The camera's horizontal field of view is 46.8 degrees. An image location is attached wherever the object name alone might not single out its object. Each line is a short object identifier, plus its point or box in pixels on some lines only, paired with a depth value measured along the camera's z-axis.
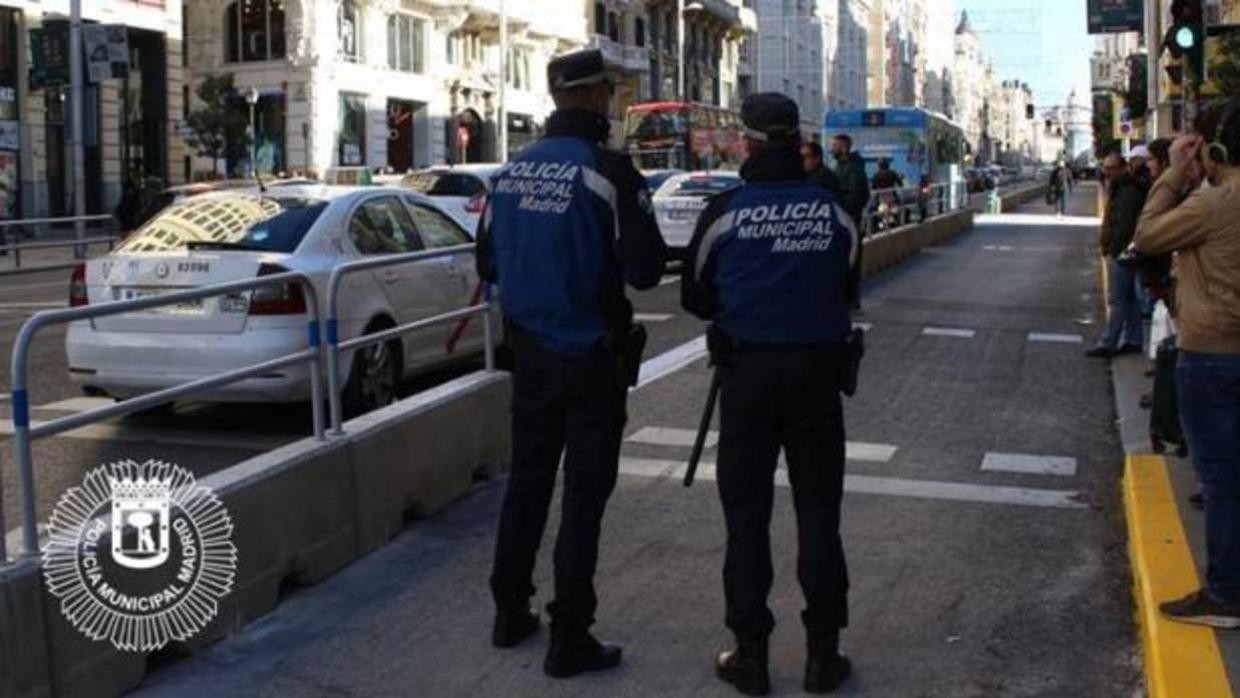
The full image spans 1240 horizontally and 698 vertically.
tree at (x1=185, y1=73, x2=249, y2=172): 42.44
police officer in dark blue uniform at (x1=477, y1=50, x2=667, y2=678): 4.82
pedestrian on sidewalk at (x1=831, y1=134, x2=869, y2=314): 15.96
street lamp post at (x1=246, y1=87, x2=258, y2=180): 47.44
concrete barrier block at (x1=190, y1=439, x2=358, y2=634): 5.33
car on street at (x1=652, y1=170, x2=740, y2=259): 20.91
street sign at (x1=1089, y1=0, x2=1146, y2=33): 42.00
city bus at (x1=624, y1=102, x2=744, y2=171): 46.47
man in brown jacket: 4.64
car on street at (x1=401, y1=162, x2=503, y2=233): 18.70
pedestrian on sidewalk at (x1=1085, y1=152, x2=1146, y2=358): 12.08
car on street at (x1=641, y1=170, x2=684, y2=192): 24.35
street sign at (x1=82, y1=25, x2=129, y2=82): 31.34
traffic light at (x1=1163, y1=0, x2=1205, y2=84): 13.28
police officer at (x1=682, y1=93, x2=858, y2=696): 4.61
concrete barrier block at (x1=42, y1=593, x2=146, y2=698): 4.38
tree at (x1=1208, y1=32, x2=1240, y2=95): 14.41
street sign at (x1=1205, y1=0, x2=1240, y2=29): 20.98
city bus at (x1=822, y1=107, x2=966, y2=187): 38.47
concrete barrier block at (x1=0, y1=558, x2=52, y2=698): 4.17
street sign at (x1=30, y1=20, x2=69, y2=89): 33.66
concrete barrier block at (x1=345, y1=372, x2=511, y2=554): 6.40
